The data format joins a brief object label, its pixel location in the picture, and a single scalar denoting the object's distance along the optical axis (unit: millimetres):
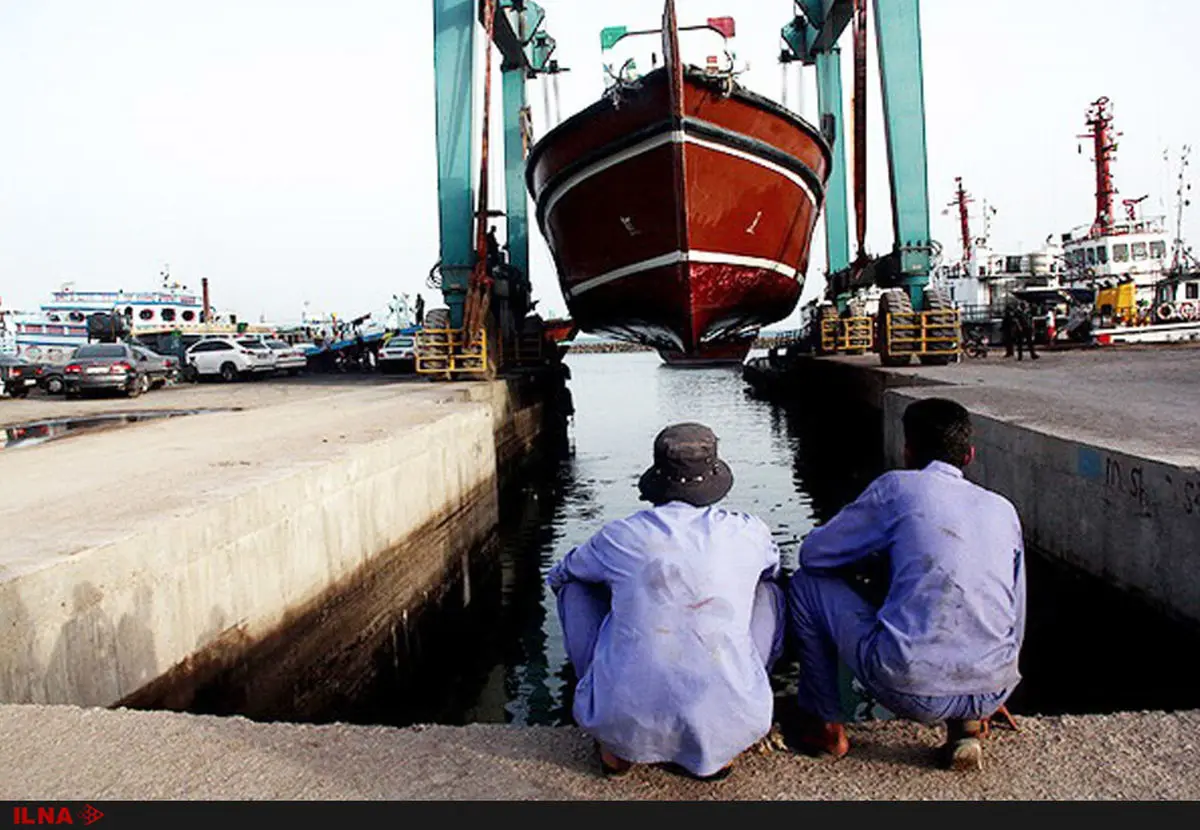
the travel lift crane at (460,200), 17500
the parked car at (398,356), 31234
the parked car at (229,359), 29188
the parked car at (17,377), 22859
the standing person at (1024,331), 21172
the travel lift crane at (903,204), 16250
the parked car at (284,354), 30625
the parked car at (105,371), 20812
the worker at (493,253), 20812
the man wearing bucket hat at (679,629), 2502
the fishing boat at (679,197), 13180
